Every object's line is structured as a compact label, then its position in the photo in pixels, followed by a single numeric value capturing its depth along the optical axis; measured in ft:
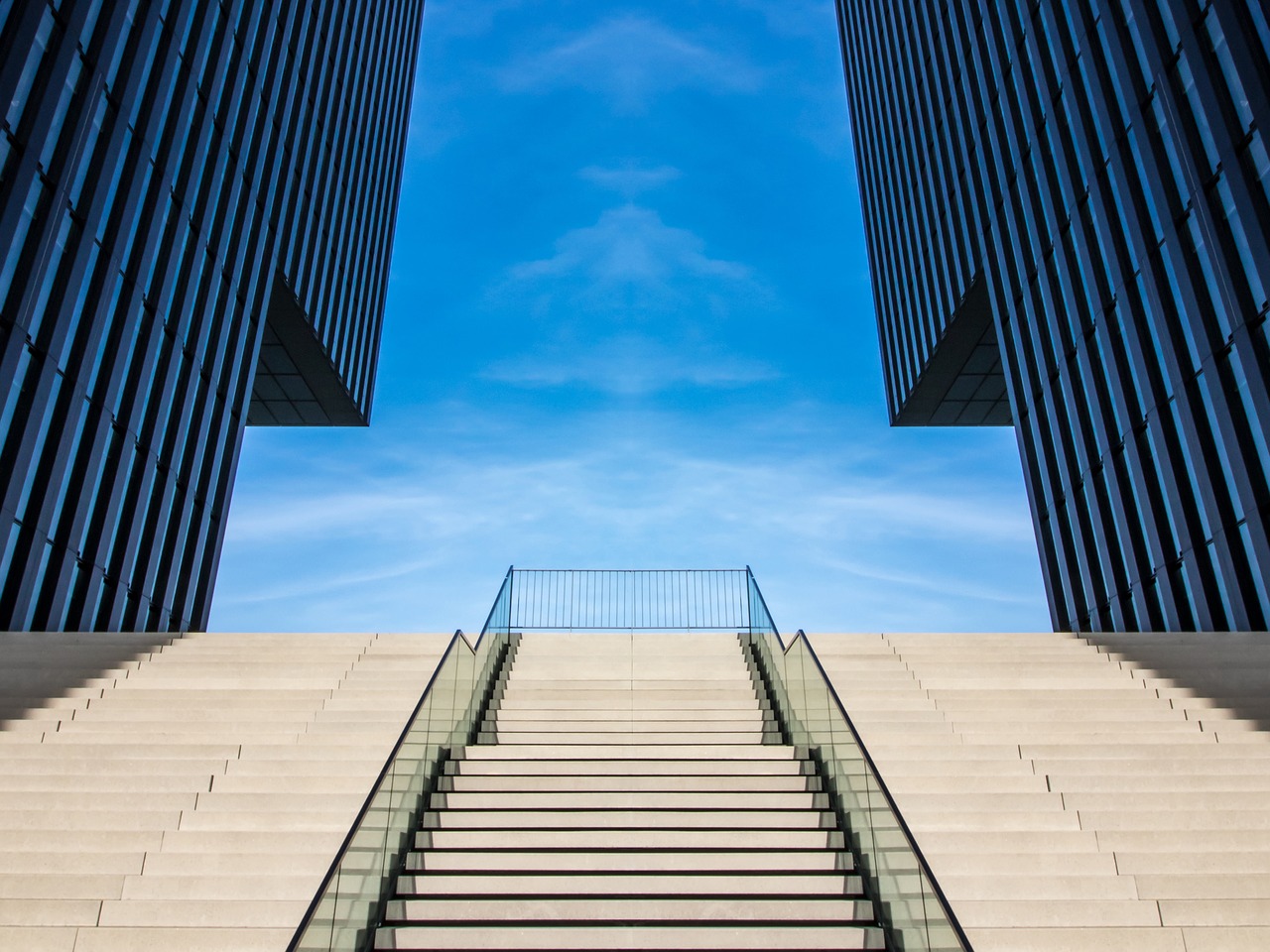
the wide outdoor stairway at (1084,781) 18.79
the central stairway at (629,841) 19.02
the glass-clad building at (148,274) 47.32
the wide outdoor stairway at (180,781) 18.72
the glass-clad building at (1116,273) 47.34
